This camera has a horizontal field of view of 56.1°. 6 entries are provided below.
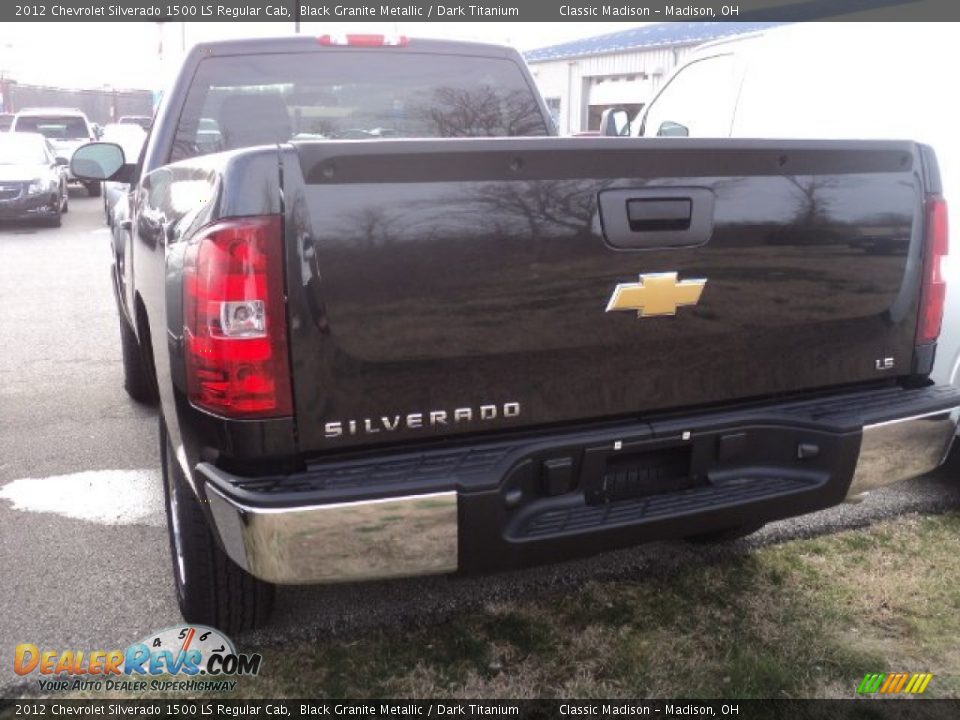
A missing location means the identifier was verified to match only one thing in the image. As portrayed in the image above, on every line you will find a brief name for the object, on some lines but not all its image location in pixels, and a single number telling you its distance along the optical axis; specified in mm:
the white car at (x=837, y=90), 3891
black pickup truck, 2102
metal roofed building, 21938
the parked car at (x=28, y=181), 14336
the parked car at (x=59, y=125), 21922
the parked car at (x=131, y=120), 31352
